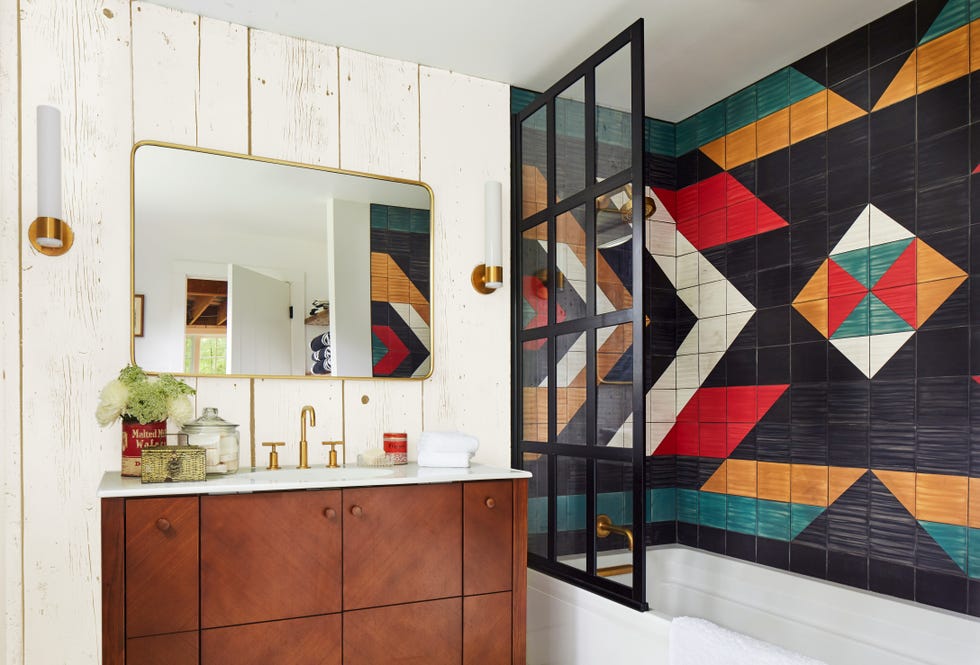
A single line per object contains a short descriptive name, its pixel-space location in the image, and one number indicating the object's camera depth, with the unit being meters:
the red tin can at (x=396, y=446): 2.35
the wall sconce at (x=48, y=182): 1.93
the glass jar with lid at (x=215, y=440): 1.92
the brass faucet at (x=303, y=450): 2.22
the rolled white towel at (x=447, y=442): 2.19
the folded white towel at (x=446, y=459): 2.18
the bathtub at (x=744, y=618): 2.07
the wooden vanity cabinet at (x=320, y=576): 1.63
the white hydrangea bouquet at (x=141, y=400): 1.86
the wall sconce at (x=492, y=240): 2.62
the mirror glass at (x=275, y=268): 2.17
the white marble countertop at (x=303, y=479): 1.67
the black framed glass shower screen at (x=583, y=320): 2.16
